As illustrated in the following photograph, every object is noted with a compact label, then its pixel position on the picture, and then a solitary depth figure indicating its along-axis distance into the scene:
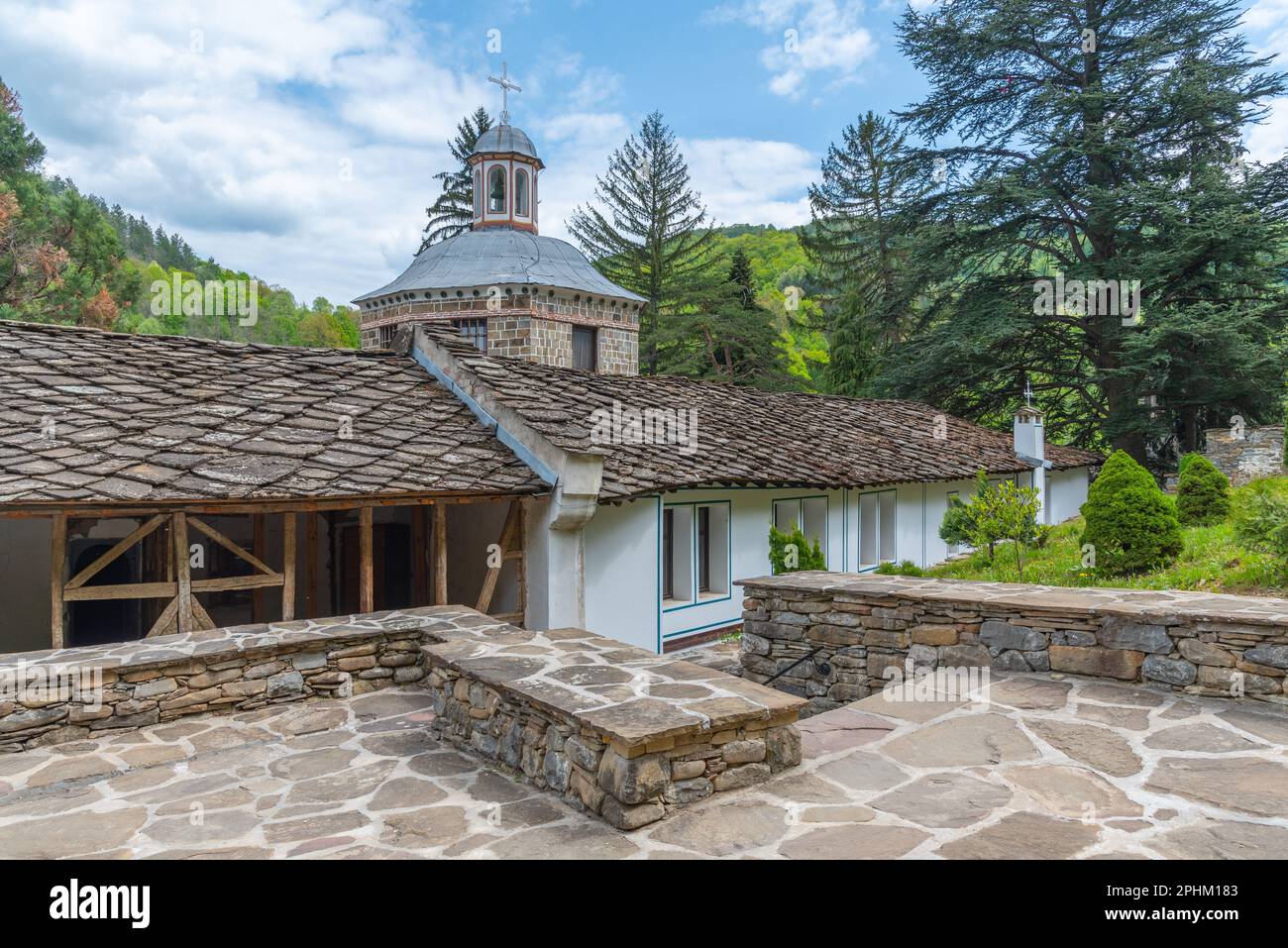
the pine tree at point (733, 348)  31.53
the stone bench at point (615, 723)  3.46
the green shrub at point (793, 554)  10.91
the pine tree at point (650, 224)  34.88
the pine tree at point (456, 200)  36.53
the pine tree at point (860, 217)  35.40
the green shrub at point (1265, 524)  8.14
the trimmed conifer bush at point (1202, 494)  14.02
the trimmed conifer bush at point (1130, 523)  10.38
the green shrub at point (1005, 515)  11.19
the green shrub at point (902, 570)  11.53
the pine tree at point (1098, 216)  20.70
